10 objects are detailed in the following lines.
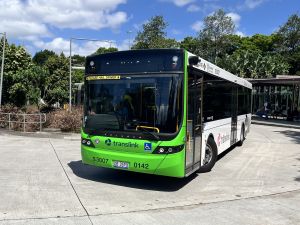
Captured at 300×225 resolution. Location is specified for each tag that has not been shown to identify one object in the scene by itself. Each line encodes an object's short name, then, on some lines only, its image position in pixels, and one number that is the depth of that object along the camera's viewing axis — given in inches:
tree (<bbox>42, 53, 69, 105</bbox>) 689.2
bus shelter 806.3
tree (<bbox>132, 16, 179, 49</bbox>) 1304.0
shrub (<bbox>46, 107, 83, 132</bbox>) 460.9
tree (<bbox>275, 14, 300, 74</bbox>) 1828.1
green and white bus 193.3
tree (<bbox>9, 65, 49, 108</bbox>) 589.2
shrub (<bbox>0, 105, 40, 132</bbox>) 474.9
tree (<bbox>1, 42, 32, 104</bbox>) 615.5
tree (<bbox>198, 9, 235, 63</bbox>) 1609.5
